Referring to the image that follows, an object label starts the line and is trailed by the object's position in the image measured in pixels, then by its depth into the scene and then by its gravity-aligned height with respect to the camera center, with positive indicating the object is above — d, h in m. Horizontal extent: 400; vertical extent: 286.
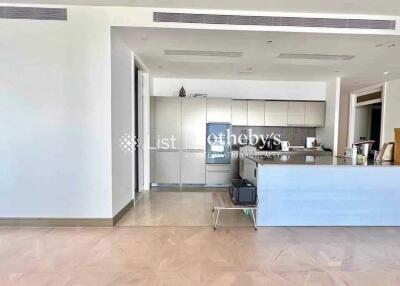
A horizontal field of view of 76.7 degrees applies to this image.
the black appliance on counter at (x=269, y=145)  5.99 -0.42
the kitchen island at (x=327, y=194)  3.31 -0.87
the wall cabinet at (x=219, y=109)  5.72 +0.41
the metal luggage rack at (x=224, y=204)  3.25 -1.02
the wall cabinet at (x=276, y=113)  6.00 +0.35
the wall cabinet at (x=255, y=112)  5.98 +0.37
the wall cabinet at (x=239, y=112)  5.96 +0.36
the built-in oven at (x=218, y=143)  5.78 -0.36
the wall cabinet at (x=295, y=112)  6.02 +0.38
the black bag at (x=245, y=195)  3.31 -0.88
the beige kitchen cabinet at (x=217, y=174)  5.80 -1.07
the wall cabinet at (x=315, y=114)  6.05 +0.34
